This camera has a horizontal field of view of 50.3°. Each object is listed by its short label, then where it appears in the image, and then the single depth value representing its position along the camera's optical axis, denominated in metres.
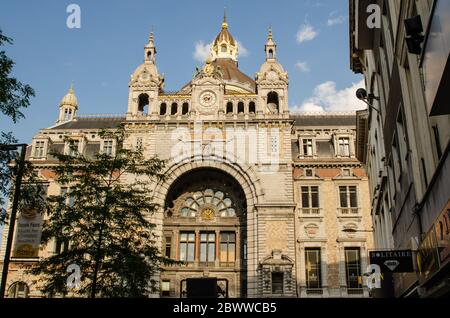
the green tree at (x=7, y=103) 16.36
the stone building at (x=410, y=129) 8.18
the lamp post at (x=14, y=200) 14.16
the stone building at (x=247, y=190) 41.53
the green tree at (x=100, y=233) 22.50
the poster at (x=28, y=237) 15.27
